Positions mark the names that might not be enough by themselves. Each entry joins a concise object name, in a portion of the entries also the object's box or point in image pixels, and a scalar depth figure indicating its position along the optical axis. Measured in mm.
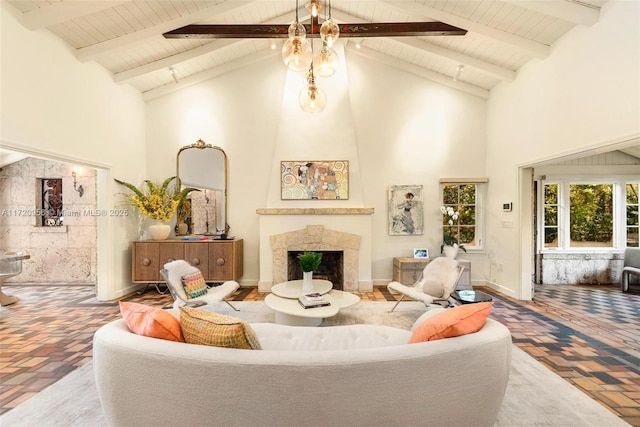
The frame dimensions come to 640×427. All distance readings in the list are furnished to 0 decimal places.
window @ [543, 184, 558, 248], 5418
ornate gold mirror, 5191
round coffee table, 2766
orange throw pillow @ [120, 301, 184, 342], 1369
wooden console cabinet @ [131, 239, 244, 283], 4625
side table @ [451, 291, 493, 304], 3225
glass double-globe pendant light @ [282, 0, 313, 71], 2195
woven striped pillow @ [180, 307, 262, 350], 1304
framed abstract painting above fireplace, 5031
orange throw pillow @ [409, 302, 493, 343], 1369
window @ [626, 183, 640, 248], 5309
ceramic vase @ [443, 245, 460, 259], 4713
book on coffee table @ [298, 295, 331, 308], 2867
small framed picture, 5035
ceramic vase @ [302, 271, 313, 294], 3371
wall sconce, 5312
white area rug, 1752
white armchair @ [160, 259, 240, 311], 3238
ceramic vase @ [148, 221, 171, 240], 4766
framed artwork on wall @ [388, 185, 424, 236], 5191
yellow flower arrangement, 4676
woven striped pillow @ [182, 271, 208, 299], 3361
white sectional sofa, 1149
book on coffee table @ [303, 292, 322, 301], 2964
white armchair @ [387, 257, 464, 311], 3389
